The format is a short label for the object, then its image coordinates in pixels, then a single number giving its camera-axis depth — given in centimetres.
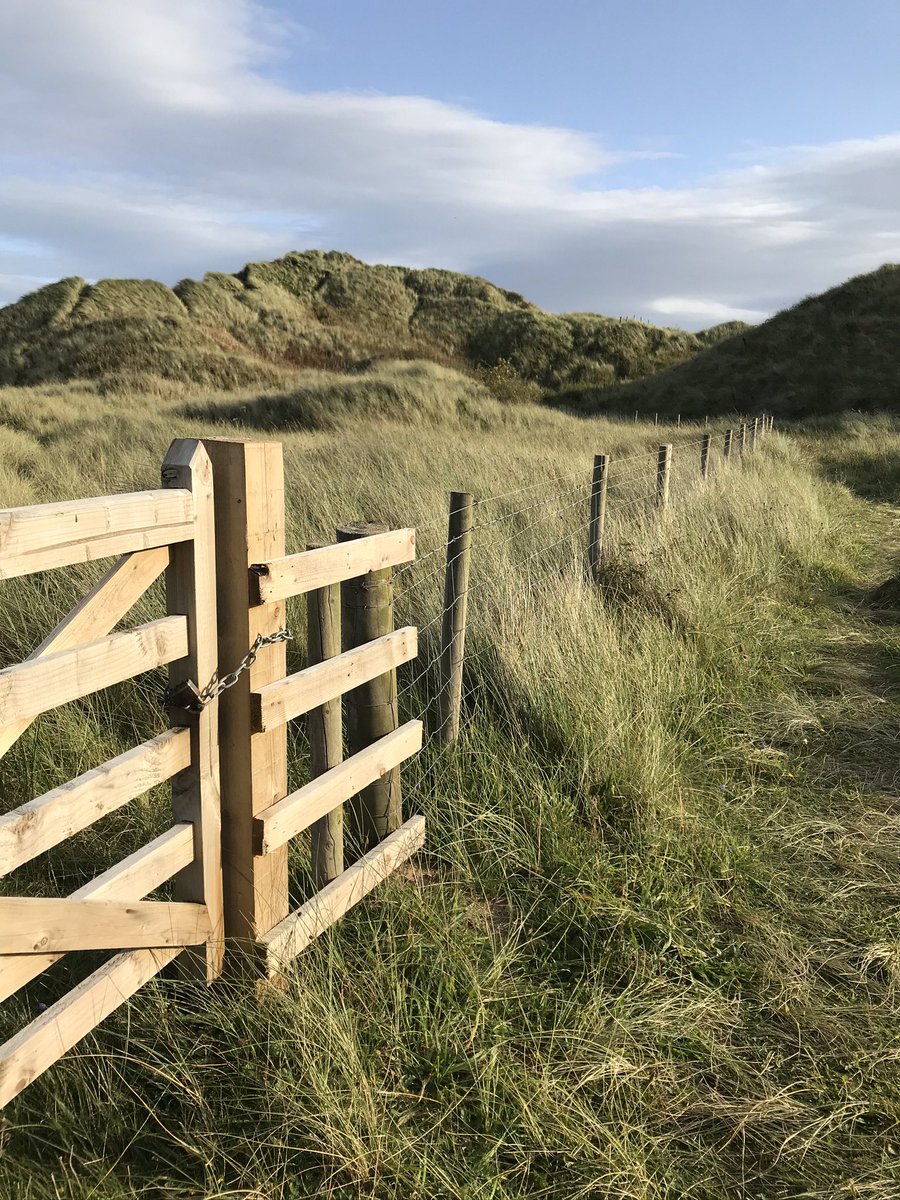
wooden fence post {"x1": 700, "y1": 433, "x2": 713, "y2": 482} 1010
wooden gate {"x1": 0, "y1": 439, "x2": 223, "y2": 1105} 177
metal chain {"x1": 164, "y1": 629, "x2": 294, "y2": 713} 222
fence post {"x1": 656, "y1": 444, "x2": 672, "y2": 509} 784
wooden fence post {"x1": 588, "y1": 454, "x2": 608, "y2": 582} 616
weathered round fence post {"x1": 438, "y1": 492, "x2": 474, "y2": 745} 394
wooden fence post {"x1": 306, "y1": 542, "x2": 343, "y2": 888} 286
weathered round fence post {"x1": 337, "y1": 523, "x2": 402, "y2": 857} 304
